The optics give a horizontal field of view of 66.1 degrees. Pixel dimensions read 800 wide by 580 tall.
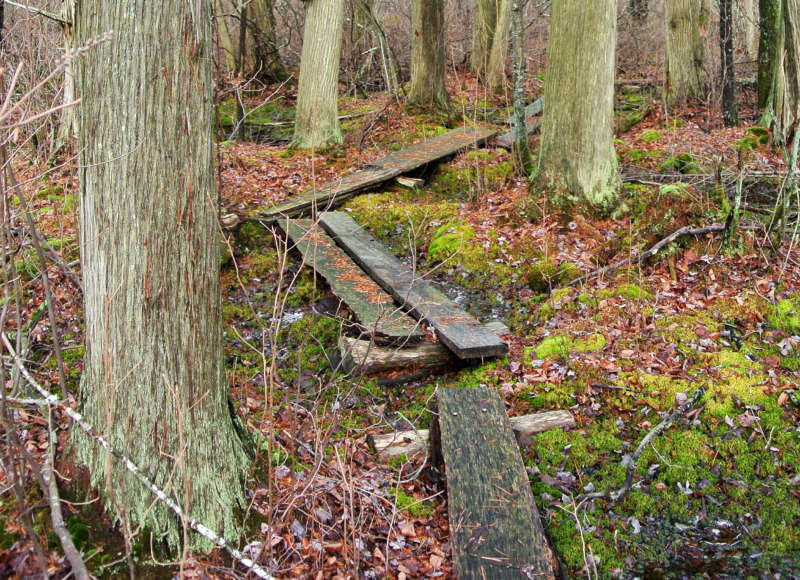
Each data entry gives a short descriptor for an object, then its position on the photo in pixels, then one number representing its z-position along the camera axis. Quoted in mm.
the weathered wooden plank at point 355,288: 5609
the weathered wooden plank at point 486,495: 3322
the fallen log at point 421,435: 4480
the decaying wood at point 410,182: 10125
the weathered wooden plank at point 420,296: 5504
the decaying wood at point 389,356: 5457
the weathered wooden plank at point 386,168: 8828
